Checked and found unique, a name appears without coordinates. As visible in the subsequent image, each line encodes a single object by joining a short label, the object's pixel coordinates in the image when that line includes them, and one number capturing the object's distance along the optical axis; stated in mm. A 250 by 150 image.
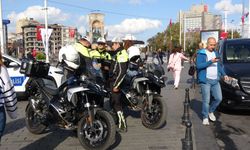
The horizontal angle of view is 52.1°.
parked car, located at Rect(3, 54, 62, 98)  7680
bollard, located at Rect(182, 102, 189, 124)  4071
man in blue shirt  5089
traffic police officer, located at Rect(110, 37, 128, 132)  4646
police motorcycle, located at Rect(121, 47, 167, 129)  4833
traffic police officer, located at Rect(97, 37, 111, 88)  5635
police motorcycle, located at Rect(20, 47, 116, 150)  3828
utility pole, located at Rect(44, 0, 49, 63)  15656
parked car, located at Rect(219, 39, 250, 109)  5586
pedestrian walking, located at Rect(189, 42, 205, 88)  9926
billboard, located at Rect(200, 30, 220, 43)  22087
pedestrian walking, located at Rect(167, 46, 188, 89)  9810
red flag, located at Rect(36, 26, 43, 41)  16639
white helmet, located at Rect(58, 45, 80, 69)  4597
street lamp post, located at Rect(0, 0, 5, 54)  12952
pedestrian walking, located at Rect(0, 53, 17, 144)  2994
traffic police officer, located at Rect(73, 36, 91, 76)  4551
